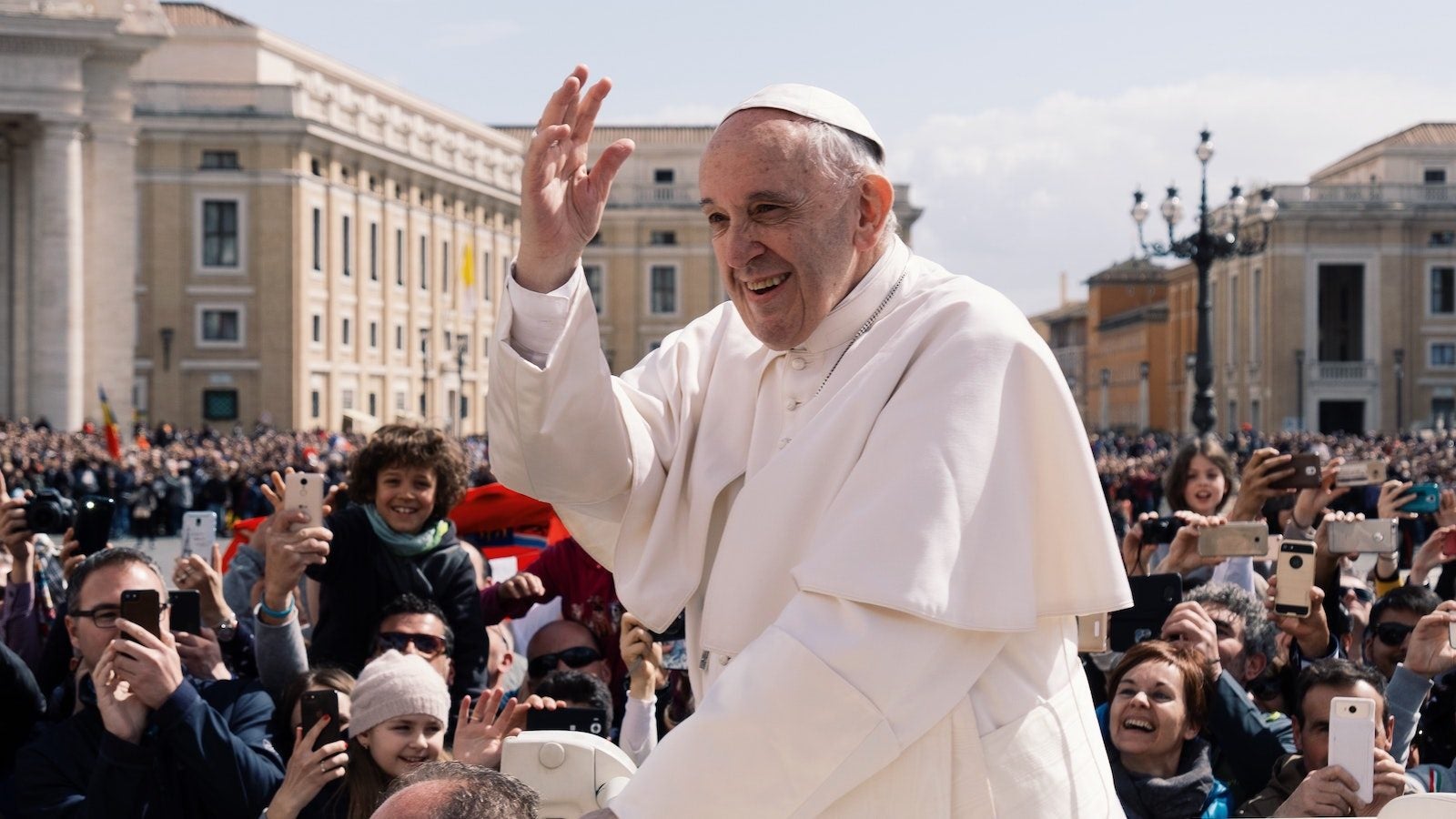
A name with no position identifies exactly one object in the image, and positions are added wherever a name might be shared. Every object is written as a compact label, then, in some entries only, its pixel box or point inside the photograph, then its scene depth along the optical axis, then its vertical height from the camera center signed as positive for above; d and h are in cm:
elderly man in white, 229 -15
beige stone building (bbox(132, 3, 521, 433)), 5516 +448
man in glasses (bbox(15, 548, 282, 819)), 423 -88
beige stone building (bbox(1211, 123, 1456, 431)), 6694 +302
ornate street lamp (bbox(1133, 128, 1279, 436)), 2694 +212
